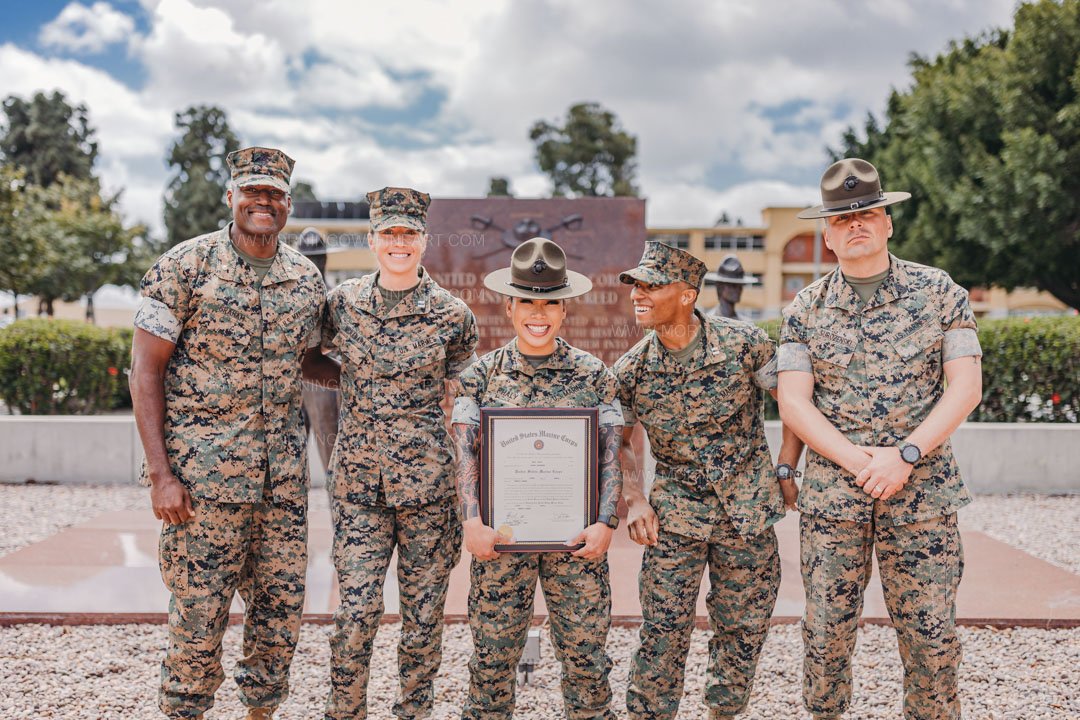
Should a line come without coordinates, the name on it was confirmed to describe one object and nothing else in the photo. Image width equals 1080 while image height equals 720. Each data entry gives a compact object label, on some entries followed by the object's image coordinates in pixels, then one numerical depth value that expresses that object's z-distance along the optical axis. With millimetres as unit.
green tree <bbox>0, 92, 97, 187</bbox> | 39281
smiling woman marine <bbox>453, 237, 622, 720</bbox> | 2889
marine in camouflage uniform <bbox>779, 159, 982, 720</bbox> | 2803
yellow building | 41500
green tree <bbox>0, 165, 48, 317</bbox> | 17420
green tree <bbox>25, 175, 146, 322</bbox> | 27469
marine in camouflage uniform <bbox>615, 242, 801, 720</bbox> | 3002
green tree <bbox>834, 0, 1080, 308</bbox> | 16984
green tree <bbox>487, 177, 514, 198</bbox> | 41531
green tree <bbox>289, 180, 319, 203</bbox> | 50856
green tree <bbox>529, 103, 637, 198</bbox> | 37594
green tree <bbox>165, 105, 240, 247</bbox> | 37438
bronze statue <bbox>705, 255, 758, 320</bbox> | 6340
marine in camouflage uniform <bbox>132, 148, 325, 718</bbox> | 2916
